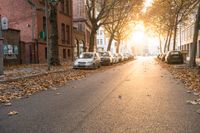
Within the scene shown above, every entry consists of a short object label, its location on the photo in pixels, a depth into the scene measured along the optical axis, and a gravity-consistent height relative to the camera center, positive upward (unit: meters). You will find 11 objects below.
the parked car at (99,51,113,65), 37.79 -1.33
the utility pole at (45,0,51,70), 23.51 -0.33
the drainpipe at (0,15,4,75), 17.34 -0.29
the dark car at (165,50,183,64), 38.00 -1.24
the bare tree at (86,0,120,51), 39.16 +3.84
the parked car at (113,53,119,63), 44.92 -1.62
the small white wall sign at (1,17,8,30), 17.89 +1.12
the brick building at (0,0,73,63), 36.66 +2.28
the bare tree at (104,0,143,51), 46.88 +4.66
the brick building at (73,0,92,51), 64.94 +5.28
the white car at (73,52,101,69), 28.12 -1.23
